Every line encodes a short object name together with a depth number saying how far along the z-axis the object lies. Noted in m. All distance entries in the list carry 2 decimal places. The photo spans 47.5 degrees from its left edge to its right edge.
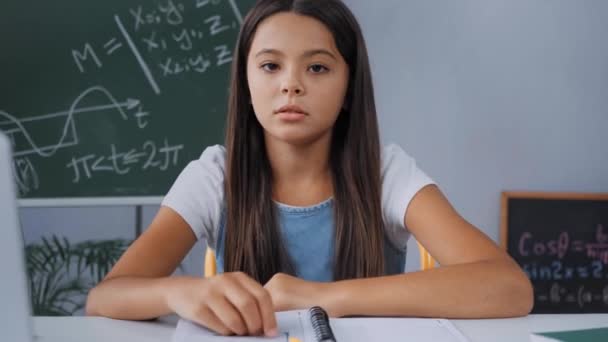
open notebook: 0.66
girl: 1.09
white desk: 0.71
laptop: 0.46
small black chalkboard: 2.23
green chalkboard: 2.15
